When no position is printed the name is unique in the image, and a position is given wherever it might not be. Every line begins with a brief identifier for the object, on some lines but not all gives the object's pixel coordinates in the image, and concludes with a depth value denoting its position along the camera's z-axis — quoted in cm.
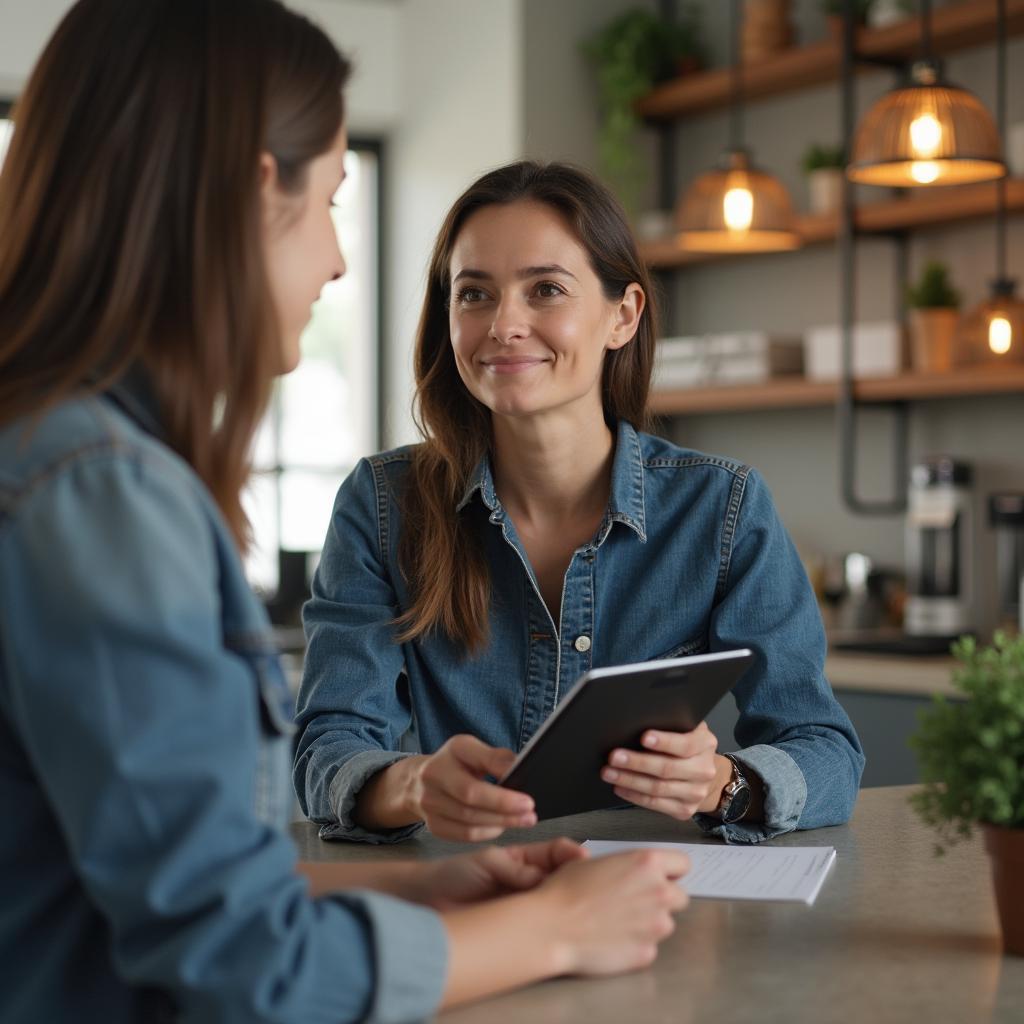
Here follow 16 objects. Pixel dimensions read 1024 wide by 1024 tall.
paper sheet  130
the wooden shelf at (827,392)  373
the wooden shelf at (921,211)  381
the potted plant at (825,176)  423
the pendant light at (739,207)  366
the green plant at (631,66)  477
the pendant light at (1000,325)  346
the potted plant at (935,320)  390
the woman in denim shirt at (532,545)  178
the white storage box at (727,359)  435
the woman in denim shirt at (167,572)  83
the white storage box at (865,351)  404
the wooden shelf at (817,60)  386
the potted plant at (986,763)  107
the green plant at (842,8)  417
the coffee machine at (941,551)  391
